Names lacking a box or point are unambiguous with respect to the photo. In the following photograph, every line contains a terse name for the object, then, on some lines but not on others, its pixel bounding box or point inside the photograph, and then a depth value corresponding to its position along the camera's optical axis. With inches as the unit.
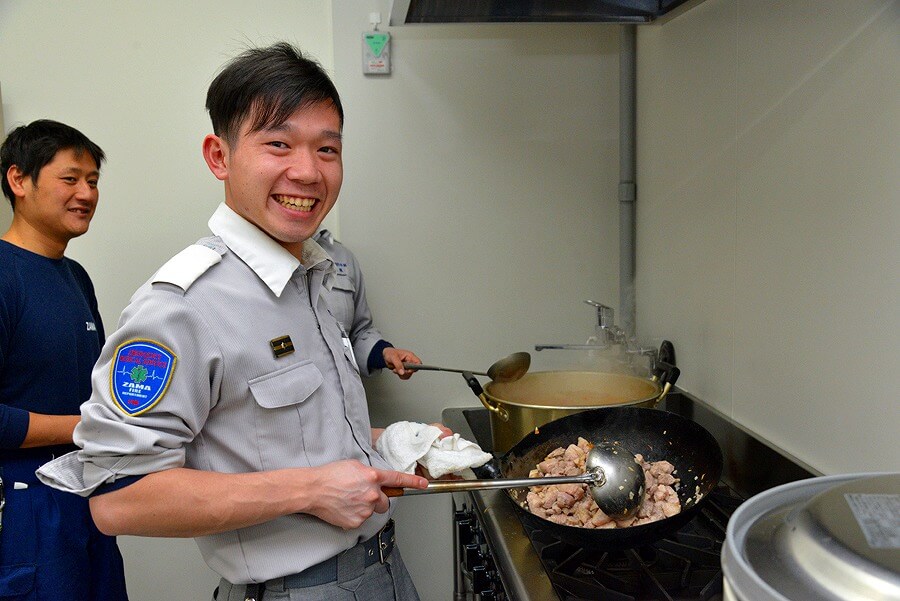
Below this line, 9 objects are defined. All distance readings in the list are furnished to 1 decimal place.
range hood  66.1
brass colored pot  58.1
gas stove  41.0
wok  48.9
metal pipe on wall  84.7
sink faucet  75.7
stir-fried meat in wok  45.3
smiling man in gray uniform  34.2
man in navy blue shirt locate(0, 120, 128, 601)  62.7
